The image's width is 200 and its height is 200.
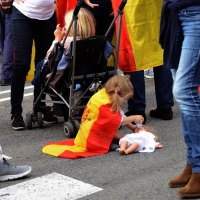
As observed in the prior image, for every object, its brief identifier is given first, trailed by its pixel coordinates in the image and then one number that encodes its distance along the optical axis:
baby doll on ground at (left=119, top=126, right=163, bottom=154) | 7.17
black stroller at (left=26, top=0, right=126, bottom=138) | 8.00
